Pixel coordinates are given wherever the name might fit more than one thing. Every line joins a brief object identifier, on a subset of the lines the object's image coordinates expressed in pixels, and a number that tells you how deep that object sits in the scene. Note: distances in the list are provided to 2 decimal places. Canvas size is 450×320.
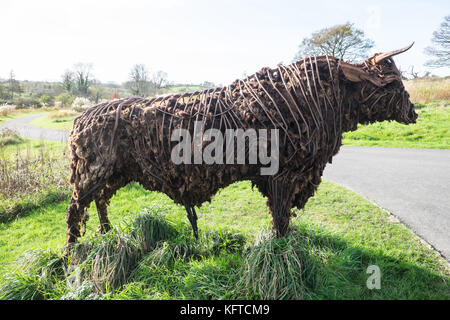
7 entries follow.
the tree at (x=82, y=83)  35.06
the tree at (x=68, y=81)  35.12
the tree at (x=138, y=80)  31.78
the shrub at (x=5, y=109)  19.84
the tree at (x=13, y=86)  27.70
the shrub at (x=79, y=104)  23.02
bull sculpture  2.25
